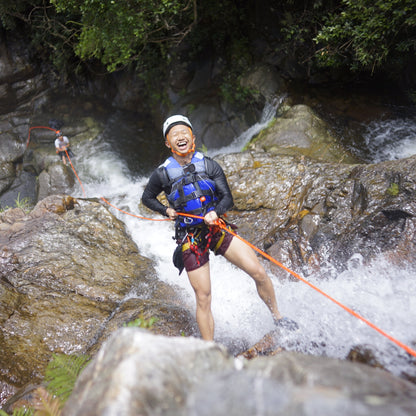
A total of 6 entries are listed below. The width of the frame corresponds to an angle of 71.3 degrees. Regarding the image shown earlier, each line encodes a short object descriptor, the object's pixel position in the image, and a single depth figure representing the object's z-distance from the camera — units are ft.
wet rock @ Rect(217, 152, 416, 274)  12.85
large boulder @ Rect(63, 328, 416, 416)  3.91
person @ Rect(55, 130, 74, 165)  35.19
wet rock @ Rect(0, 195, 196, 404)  12.04
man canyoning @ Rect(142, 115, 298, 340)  10.15
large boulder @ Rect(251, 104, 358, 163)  22.45
